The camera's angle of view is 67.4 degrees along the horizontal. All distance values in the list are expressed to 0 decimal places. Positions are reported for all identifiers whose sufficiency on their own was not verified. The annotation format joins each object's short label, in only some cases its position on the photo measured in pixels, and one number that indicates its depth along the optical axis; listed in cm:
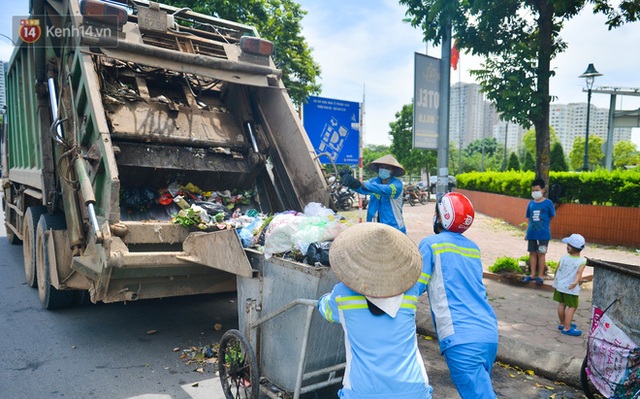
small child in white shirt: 436
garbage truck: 360
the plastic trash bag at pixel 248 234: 327
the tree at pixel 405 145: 2780
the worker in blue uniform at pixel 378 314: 191
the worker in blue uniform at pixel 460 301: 219
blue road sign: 647
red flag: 790
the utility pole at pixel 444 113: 557
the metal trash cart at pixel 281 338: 263
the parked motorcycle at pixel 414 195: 2170
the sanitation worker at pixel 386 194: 475
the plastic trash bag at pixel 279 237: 297
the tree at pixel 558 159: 2027
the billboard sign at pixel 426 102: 544
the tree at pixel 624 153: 4419
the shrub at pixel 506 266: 698
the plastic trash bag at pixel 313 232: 290
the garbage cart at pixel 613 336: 283
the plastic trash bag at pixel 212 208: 410
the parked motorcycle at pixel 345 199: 1906
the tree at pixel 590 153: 4262
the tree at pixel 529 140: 4238
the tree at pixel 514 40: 622
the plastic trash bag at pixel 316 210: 388
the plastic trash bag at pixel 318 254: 269
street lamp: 1171
